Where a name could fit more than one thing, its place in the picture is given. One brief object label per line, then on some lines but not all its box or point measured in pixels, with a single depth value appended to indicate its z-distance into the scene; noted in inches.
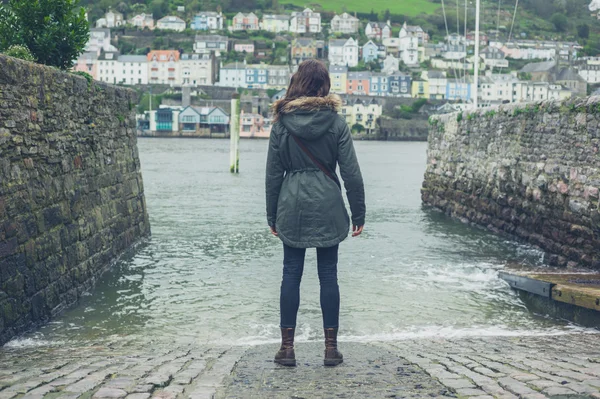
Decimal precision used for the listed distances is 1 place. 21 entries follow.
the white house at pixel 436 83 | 7386.8
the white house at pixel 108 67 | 7559.1
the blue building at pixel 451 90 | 7160.4
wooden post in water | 1782.7
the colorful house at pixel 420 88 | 7386.8
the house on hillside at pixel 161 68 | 7618.1
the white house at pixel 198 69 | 7647.6
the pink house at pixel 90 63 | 7534.5
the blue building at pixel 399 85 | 7386.8
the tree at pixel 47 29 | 542.6
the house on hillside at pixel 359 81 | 7293.3
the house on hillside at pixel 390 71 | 7623.0
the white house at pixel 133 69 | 7588.6
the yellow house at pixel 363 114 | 6186.0
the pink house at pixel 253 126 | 5757.9
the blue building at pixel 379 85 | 7355.8
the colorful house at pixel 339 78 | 7219.5
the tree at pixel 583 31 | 6702.8
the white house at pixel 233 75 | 7475.4
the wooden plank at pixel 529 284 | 402.0
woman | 230.4
